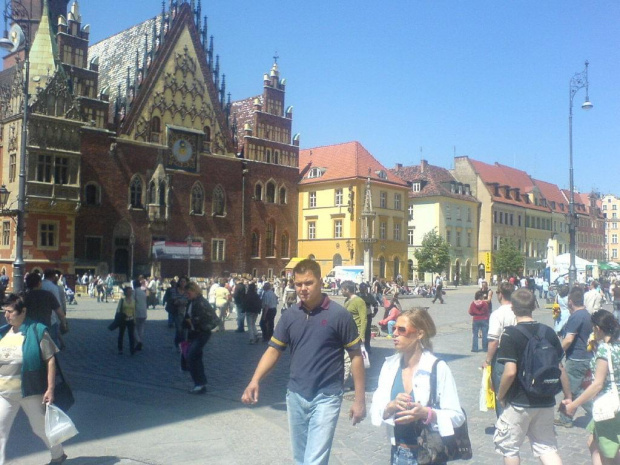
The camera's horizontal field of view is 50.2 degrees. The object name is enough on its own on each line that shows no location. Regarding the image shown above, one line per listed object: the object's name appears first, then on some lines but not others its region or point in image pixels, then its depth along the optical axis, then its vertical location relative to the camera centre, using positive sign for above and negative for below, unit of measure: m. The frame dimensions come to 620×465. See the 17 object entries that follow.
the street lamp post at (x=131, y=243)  42.69 +1.14
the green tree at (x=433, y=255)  59.31 +0.79
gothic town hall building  38.00 +7.01
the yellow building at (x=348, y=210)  55.97 +4.65
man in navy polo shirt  4.64 -0.75
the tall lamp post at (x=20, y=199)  19.28 +1.88
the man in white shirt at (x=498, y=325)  6.31 -0.73
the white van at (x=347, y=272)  42.25 -0.62
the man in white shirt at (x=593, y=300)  12.95 -0.70
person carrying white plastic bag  5.65 -0.95
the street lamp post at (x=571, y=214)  25.98 +2.14
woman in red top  14.78 -1.11
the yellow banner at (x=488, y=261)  47.48 +0.25
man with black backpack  4.88 -0.92
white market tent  38.45 +0.21
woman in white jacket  3.84 -0.77
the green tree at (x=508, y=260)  64.56 +0.45
